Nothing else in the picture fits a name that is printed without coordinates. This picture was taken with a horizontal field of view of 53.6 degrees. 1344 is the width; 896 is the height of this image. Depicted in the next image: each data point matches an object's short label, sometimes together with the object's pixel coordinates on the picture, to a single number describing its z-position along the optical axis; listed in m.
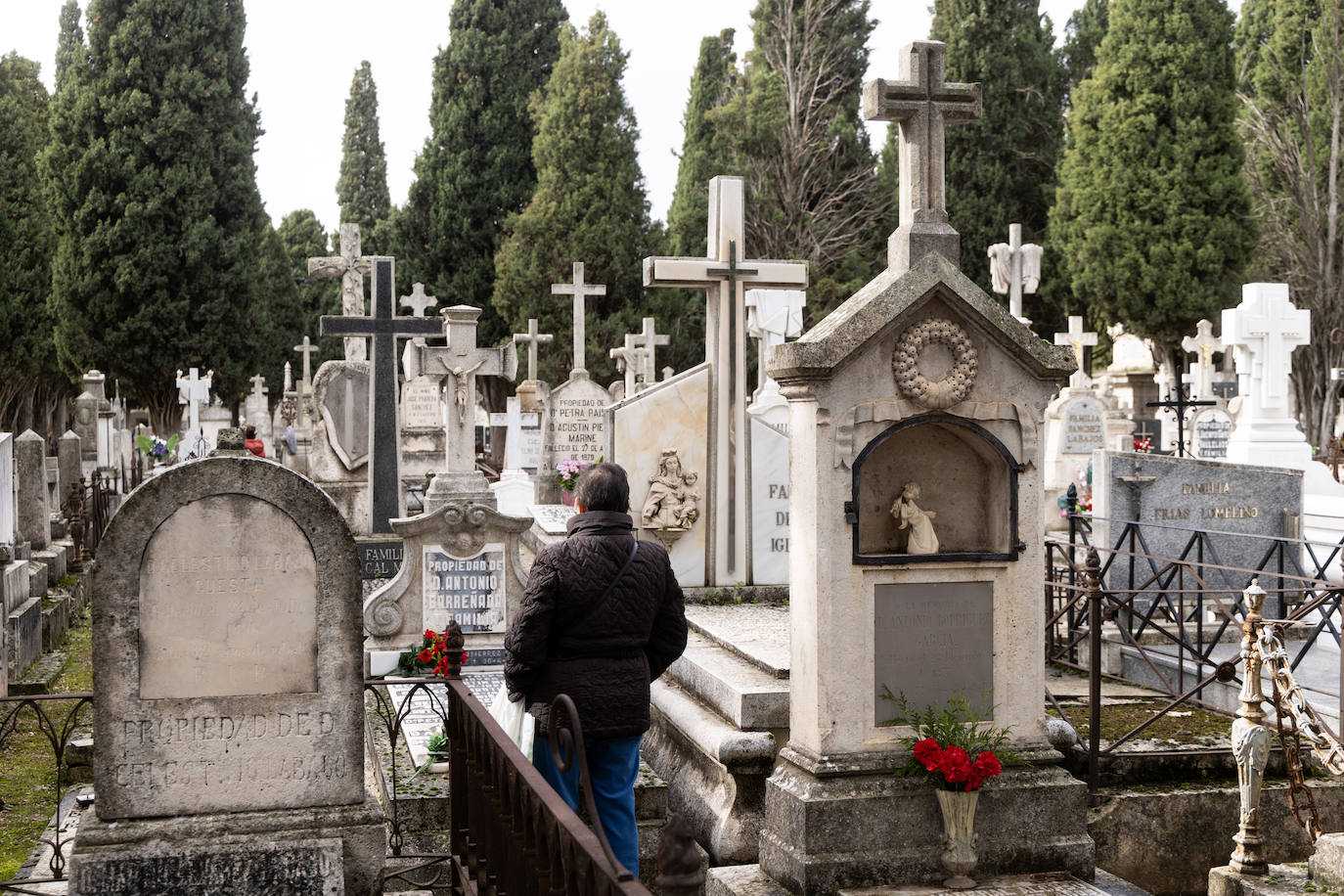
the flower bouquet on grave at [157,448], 26.52
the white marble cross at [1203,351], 28.78
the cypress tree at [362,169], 54.03
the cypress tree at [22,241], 35.22
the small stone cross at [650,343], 24.98
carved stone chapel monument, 5.24
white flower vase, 5.13
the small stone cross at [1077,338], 26.54
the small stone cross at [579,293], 21.24
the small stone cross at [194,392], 33.69
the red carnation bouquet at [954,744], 5.10
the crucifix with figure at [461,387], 12.76
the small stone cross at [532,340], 25.59
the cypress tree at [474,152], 39.03
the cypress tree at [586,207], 34.88
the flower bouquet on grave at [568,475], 14.54
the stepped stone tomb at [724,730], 6.16
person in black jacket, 4.85
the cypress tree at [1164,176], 31.91
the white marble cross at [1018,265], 20.31
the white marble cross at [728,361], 9.51
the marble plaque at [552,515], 12.60
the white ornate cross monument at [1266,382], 16.38
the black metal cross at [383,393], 14.82
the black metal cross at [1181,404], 15.90
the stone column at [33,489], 12.51
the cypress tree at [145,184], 33.25
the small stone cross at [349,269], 18.19
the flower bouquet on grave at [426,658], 8.45
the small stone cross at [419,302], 20.96
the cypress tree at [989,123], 36.06
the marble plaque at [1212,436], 21.14
